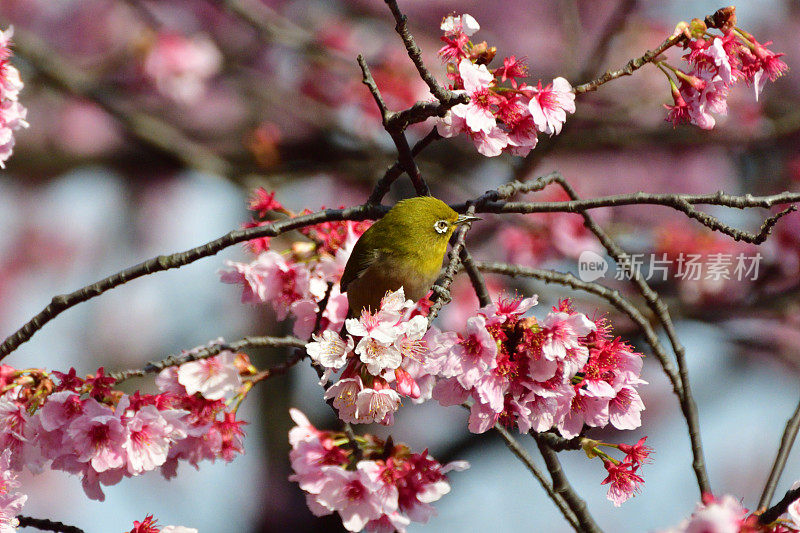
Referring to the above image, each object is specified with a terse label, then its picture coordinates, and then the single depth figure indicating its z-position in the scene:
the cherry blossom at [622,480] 4.31
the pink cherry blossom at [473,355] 3.74
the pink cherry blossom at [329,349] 3.80
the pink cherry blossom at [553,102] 4.41
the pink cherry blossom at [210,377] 5.16
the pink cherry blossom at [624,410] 4.25
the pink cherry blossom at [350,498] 4.45
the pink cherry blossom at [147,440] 4.71
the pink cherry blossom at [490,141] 4.44
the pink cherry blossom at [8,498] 4.21
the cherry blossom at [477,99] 4.29
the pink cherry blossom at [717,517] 3.00
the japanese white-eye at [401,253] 5.28
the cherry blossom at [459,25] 4.42
